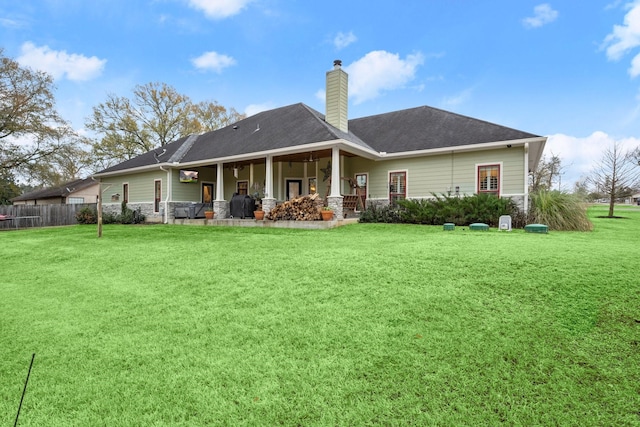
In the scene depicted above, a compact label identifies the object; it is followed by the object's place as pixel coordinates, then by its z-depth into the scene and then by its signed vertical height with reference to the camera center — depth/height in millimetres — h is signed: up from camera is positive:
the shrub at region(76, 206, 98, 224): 18703 -583
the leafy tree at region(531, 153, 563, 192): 24744 +3181
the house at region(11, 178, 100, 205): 28984 +1129
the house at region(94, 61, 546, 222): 11734 +2177
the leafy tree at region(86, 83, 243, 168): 28719 +7932
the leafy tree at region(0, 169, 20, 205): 23972 +1584
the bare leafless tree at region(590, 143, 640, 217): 21781 +2577
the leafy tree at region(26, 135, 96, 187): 23405 +3037
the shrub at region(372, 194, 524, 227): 10812 -21
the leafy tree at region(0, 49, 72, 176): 21000 +6049
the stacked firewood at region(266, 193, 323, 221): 11586 -77
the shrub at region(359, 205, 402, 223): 12367 -251
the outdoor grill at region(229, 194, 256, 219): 14086 +58
